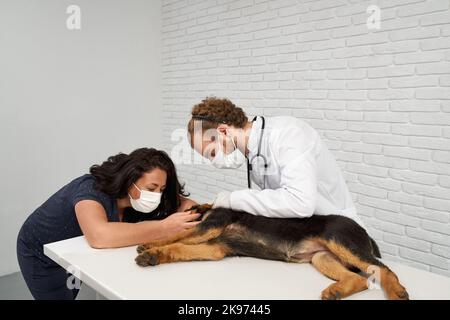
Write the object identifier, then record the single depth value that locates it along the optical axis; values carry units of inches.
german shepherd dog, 48.9
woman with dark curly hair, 60.9
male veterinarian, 55.9
